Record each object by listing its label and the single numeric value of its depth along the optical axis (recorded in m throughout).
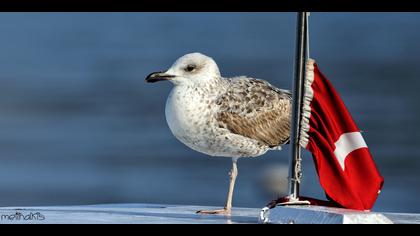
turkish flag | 19.44
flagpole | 18.98
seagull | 22.81
